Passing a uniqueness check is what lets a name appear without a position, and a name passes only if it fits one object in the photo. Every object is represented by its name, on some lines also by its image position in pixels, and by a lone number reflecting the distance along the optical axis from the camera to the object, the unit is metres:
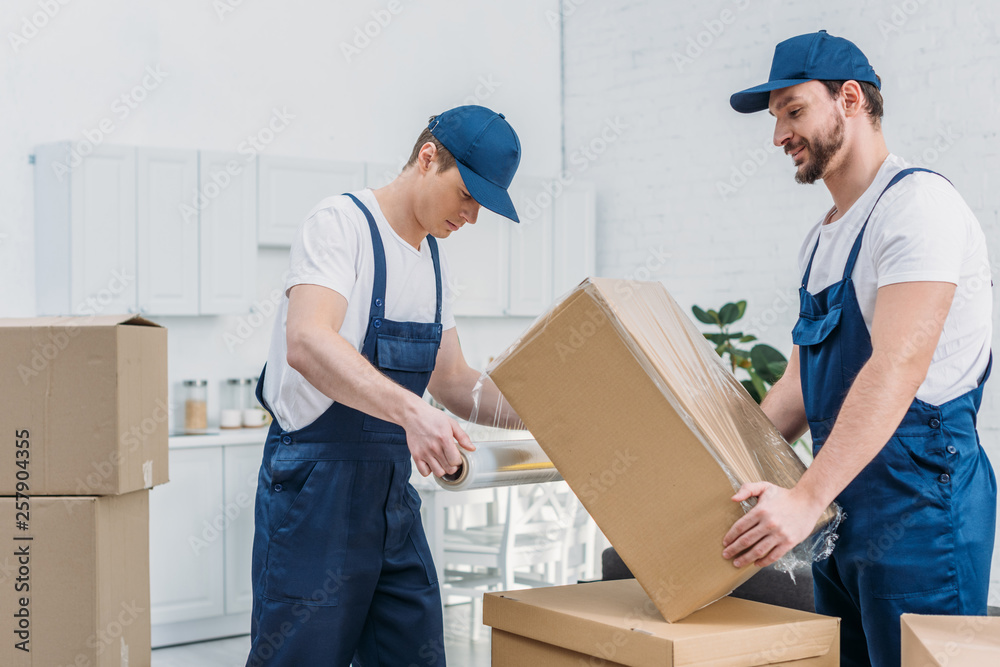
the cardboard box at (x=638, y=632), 1.28
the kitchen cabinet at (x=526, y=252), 5.41
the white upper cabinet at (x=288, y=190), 4.68
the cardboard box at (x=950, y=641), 1.18
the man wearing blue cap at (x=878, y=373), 1.40
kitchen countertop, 4.21
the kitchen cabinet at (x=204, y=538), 4.18
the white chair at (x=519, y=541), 3.97
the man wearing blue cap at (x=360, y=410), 1.66
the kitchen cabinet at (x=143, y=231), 4.20
